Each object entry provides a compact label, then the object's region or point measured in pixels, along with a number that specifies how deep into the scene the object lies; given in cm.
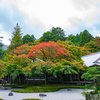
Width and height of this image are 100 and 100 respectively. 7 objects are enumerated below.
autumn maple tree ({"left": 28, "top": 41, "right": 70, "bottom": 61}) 1834
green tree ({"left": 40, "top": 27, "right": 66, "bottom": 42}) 4884
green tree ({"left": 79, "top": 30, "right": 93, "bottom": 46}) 4968
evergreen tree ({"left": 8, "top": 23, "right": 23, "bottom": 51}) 4247
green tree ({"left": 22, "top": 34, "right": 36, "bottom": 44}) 5059
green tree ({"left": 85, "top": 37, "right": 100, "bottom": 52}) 4016
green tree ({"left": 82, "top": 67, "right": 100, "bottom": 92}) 1083
